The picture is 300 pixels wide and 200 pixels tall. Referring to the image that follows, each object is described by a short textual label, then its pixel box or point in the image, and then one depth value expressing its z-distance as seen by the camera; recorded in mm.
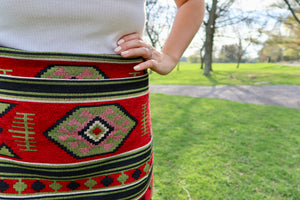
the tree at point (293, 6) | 11898
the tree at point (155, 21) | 17039
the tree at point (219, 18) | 13117
